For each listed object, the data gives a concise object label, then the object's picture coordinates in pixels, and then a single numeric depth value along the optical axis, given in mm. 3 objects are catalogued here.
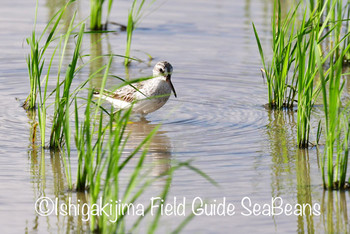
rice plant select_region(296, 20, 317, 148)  13992
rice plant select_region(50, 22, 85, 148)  12828
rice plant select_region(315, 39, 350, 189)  11609
